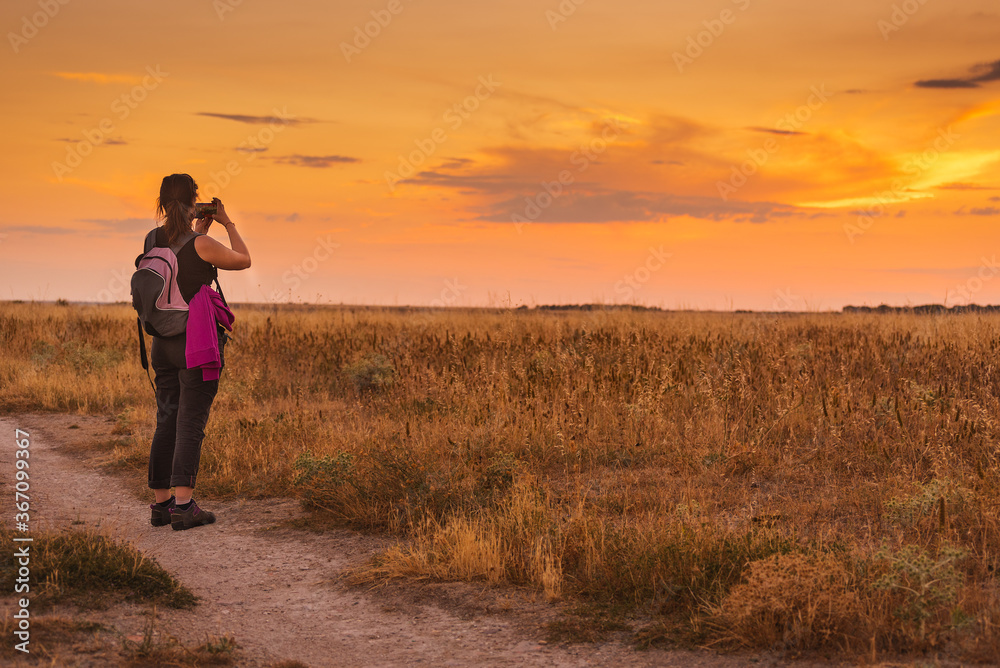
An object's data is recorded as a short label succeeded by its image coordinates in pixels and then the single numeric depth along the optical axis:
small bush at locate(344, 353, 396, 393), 11.91
